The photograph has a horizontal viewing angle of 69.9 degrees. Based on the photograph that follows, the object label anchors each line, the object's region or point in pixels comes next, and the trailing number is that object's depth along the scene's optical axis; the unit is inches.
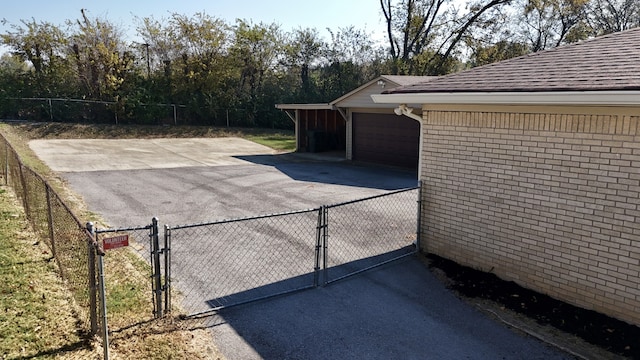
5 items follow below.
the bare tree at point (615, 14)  1421.0
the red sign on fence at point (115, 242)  162.6
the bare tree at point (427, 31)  1425.9
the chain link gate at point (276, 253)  243.8
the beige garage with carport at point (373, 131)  710.5
